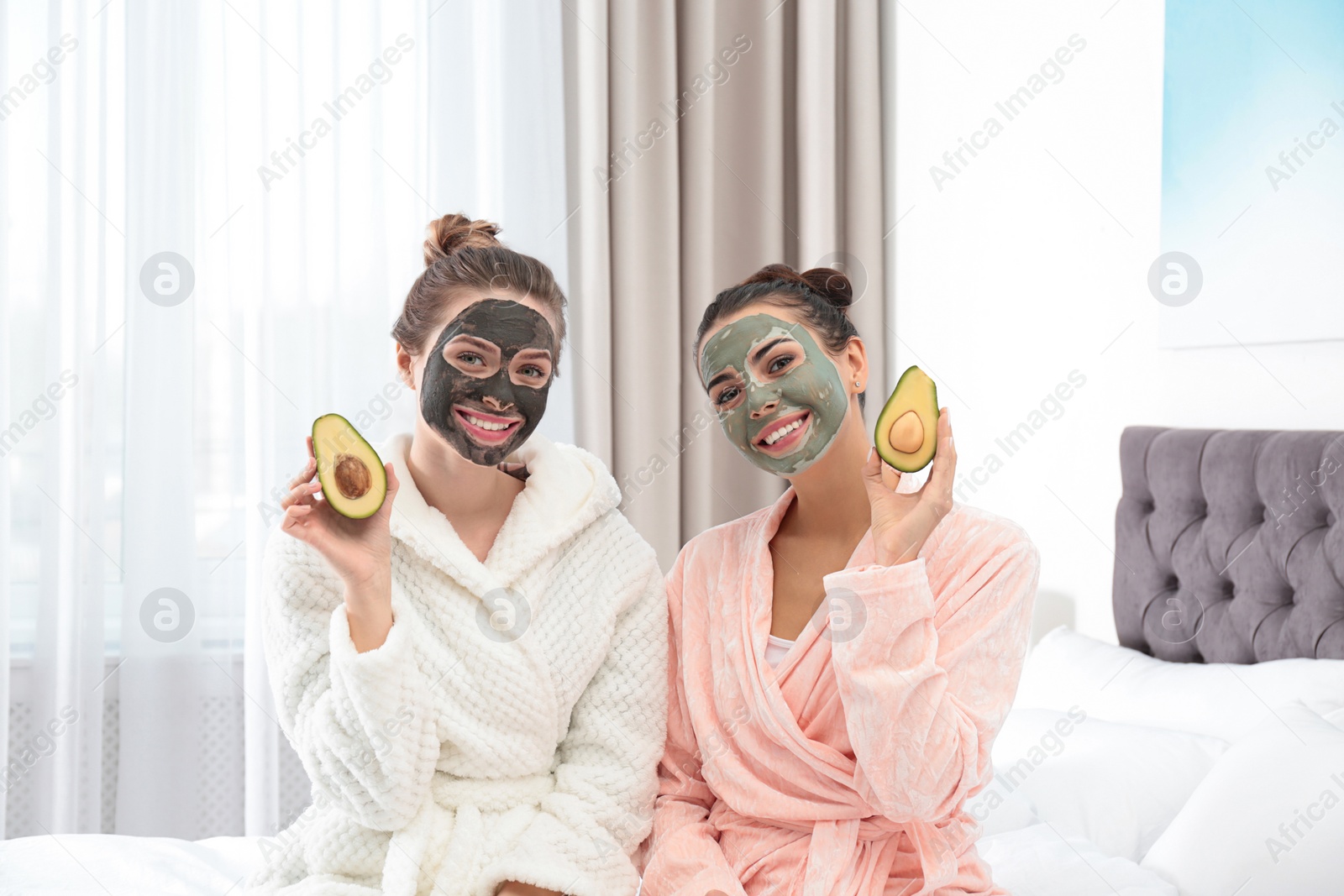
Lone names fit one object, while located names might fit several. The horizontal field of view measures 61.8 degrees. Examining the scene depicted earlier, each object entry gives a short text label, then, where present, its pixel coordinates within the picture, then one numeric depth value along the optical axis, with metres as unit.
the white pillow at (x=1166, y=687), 1.77
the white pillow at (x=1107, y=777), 1.76
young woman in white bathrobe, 1.33
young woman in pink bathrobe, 1.29
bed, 1.50
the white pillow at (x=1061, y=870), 1.57
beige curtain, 3.23
